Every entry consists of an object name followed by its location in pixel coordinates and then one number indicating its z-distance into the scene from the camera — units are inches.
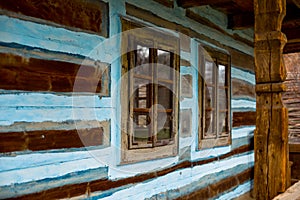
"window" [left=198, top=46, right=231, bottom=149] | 173.9
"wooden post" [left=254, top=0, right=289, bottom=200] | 92.2
